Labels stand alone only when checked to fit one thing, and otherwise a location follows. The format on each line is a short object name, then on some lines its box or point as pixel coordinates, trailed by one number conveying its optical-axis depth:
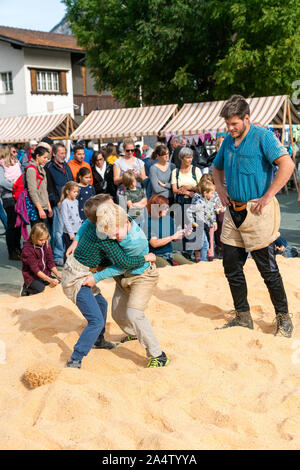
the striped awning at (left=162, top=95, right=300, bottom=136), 14.81
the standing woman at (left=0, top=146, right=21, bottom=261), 8.65
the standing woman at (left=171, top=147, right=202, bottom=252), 7.72
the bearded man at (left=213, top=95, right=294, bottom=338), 4.11
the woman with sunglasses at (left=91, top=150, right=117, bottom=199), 8.50
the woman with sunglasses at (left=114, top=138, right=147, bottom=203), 8.30
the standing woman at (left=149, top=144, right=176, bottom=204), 7.76
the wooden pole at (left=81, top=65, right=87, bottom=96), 32.69
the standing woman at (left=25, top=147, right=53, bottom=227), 7.73
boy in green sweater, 3.72
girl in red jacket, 6.11
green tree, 19.33
